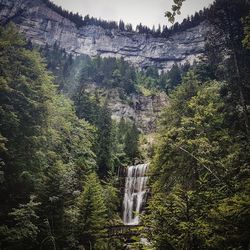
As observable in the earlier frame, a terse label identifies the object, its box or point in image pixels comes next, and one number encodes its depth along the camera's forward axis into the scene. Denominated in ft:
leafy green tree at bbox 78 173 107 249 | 61.04
